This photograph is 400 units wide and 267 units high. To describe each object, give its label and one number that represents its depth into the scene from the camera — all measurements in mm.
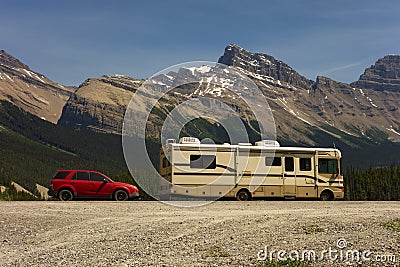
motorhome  31234
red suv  31016
